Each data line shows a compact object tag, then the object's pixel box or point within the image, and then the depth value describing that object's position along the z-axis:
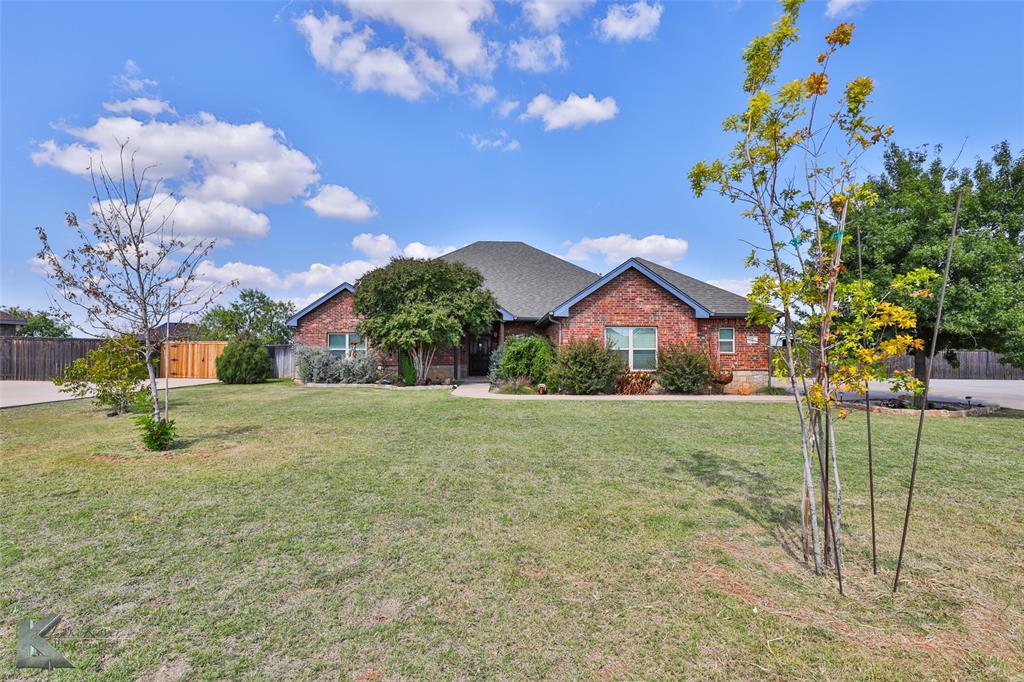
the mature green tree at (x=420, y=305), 16.83
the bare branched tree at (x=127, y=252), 6.67
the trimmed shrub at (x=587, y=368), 14.43
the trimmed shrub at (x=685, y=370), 14.72
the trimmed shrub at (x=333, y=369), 18.66
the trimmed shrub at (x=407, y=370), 18.23
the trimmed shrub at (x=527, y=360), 15.44
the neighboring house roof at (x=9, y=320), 26.28
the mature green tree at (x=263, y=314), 48.16
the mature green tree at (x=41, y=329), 38.51
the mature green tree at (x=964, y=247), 9.87
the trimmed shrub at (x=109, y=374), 9.52
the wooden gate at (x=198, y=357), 23.42
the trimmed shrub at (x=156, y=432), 6.58
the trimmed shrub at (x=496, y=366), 16.17
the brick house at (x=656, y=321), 15.71
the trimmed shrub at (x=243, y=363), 19.22
